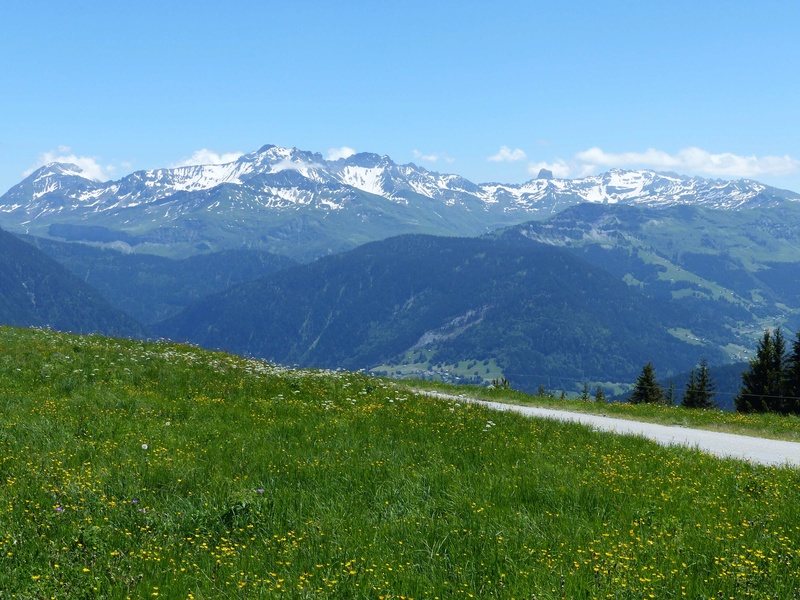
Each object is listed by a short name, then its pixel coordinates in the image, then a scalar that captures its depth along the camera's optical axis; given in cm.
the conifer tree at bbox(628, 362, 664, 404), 7394
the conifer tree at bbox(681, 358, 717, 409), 8419
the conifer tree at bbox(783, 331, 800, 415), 6419
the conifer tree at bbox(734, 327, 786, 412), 6762
